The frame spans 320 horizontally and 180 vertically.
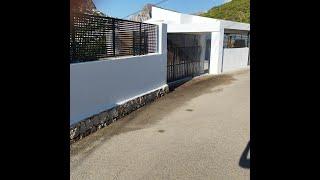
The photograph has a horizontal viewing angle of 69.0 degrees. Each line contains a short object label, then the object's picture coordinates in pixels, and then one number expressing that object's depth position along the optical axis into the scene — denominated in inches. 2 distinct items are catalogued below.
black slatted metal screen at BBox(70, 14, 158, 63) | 210.6
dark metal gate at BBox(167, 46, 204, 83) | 423.8
